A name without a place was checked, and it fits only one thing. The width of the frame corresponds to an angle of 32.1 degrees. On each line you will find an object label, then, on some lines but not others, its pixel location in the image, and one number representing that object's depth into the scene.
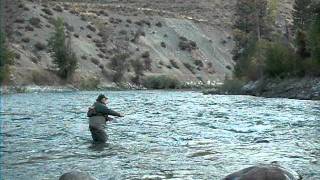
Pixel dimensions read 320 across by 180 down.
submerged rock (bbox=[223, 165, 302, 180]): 11.05
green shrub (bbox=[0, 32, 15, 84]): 57.00
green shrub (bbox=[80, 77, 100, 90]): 65.71
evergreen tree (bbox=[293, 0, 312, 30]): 77.27
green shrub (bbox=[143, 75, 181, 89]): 72.88
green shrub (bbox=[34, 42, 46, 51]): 71.50
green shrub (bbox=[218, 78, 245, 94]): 55.03
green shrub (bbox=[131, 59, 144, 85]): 75.24
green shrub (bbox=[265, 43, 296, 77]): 50.62
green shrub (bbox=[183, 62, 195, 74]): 86.16
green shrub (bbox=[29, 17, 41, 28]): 77.50
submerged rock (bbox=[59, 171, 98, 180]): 10.95
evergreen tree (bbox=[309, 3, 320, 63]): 46.59
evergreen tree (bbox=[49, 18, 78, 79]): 66.94
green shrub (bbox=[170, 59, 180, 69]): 84.50
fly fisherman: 18.25
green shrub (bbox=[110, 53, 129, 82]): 73.66
